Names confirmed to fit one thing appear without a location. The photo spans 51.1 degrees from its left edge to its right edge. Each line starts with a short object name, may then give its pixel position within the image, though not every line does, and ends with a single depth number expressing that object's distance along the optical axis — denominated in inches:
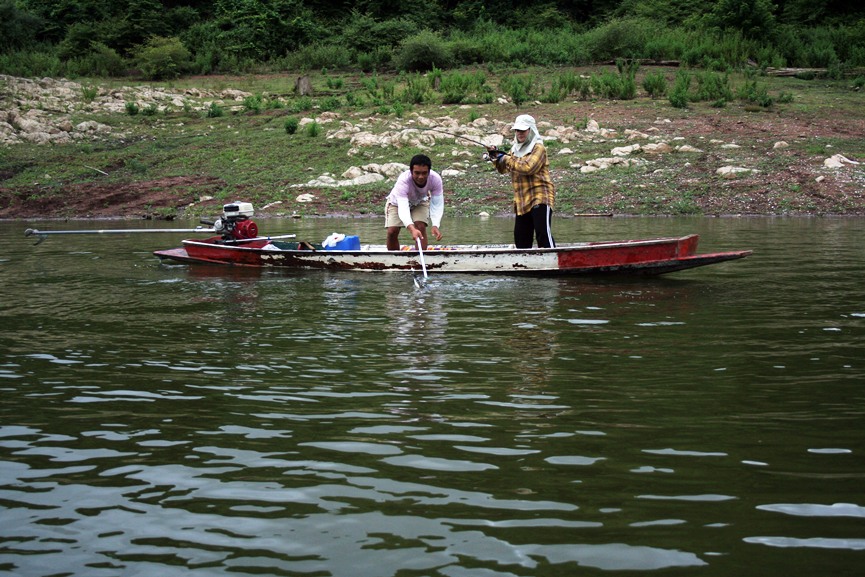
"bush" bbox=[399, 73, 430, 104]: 1103.6
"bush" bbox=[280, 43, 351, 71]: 1433.3
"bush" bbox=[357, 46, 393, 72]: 1392.7
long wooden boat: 391.5
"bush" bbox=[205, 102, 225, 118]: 1131.3
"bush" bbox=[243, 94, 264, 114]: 1140.6
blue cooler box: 465.7
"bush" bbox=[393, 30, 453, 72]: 1310.3
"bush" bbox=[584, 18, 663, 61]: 1270.9
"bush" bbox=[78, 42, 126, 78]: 1369.3
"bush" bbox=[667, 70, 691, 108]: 1008.9
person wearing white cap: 410.9
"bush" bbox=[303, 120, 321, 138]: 997.8
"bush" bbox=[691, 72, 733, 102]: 1040.2
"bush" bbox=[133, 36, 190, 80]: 1364.4
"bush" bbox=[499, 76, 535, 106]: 1050.7
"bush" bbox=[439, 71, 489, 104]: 1087.6
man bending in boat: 424.2
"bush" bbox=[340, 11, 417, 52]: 1488.7
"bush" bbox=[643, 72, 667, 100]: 1070.4
